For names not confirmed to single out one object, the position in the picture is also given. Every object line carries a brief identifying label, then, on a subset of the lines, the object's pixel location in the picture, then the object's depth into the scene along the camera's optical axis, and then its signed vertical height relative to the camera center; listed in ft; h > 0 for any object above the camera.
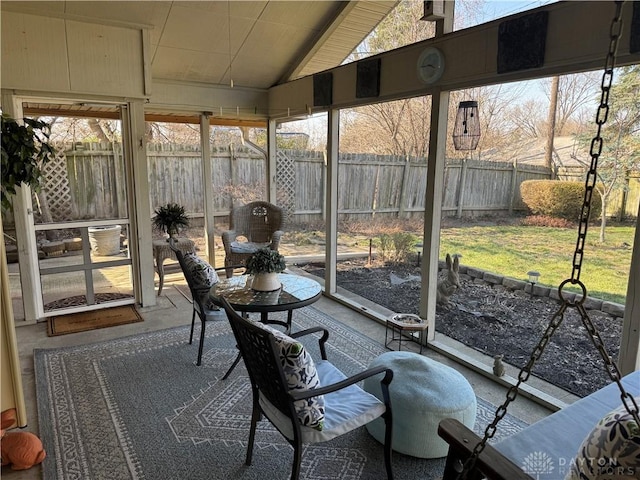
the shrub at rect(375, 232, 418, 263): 14.12 -2.25
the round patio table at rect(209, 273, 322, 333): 8.76 -2.56
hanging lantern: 10.00 +1.33
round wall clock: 9.82 +2.78
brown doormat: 12.43 -4.40
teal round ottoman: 6.84 -3.69
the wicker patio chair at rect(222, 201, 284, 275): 16.94 -1.75
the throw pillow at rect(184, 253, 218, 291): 9.96 -2.21
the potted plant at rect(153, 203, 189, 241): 14.92 -1.40
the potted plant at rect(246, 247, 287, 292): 9.41 -1.97
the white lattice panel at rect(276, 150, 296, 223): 18.78 -0.07
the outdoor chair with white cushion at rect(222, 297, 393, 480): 5.40 -3.01
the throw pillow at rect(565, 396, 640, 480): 3.29 -2.18
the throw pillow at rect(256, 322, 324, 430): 5.38 -2.53
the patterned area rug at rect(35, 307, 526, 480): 6.79 -4.59
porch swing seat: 4.12 -3.00
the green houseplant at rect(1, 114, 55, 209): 7.93 +0.47
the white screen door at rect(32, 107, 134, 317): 12.86 -1.15
